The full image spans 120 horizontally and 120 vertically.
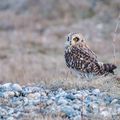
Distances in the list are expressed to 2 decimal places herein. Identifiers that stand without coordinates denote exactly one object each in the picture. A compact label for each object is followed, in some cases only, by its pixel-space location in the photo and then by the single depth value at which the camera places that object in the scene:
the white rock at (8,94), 18.32
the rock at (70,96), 17.93
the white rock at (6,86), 19.27
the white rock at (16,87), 19.00
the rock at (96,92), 18.30
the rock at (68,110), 16.51
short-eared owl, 19.37
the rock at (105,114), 16.17
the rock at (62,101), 17.38
